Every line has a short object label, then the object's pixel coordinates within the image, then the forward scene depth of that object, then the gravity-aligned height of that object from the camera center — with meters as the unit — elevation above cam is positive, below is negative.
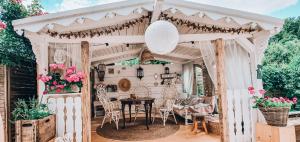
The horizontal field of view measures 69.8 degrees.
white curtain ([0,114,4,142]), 2.51 -0.59
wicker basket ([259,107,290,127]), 3.28 -0.59
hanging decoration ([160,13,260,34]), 3.65 +0.88
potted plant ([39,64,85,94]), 3.13 +0.01
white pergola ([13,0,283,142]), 3.01 +0.86
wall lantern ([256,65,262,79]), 3.81 +0.10
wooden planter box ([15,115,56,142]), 2.48 -0.56
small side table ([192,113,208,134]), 5.11 -1.01
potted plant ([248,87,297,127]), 3.28 -0.51
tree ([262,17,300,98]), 5.88 -0.07
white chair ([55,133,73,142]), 2.78 -0.77
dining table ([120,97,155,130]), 5.82 -0.56
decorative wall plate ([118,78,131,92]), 9.69 -0.21
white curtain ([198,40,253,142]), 3.71 -0.13
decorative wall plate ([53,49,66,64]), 3.59 +0.44
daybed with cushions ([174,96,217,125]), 5.48 -0.77
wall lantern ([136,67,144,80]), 9.65 +0.34
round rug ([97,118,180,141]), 4.95 -1.31
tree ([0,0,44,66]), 3.73 +0.85
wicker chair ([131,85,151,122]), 9.72 -0.49
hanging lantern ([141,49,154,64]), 5.66 +0.63
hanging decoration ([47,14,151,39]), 3.42 +0.84
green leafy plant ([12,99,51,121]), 2.63 -0.39
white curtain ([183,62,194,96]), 8.50 +0.07
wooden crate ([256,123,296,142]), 3.25 -0.88
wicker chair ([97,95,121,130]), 5.93 -0.81
